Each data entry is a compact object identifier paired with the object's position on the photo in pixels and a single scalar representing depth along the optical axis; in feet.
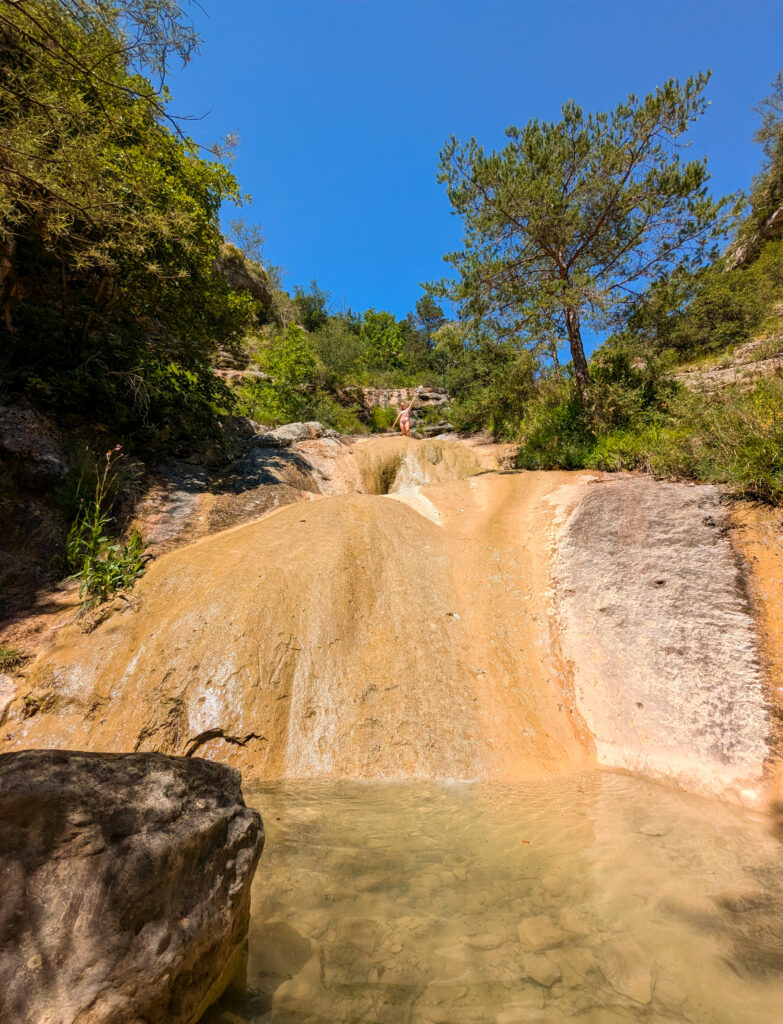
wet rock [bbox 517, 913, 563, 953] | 7.29
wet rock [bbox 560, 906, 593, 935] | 7.61
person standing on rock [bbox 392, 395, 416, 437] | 58.70
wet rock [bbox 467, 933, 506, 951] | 7.25
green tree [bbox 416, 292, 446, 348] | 147.78
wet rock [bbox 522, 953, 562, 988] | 6.64
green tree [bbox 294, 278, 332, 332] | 128.55
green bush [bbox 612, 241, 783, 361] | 32.94
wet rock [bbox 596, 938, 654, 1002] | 6.45
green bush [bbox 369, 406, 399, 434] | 75.20
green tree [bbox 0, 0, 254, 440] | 16.58
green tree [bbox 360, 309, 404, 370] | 121.71
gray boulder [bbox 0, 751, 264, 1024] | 4.46
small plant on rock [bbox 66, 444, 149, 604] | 20.31
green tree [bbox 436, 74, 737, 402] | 29.99
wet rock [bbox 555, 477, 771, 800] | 14.17
